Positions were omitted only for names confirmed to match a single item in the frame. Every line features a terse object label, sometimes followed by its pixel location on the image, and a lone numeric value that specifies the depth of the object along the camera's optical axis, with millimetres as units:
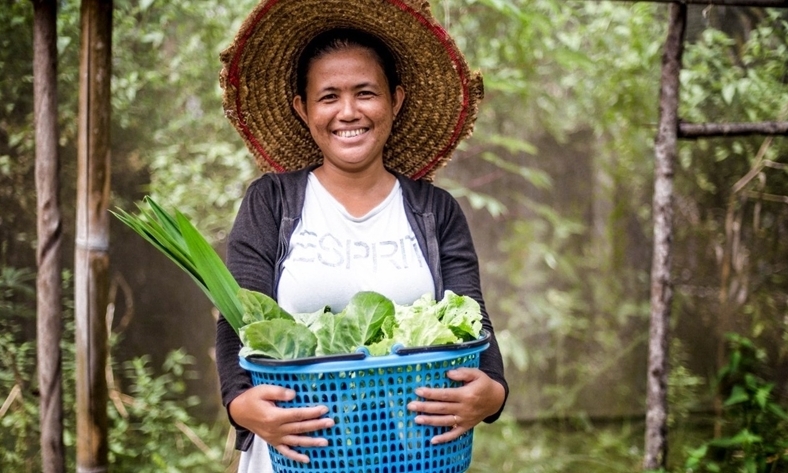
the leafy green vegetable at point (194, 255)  1491
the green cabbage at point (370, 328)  1372
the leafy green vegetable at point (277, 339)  1354
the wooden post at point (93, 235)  2291
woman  1671
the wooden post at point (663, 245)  2783
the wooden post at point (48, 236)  2346
